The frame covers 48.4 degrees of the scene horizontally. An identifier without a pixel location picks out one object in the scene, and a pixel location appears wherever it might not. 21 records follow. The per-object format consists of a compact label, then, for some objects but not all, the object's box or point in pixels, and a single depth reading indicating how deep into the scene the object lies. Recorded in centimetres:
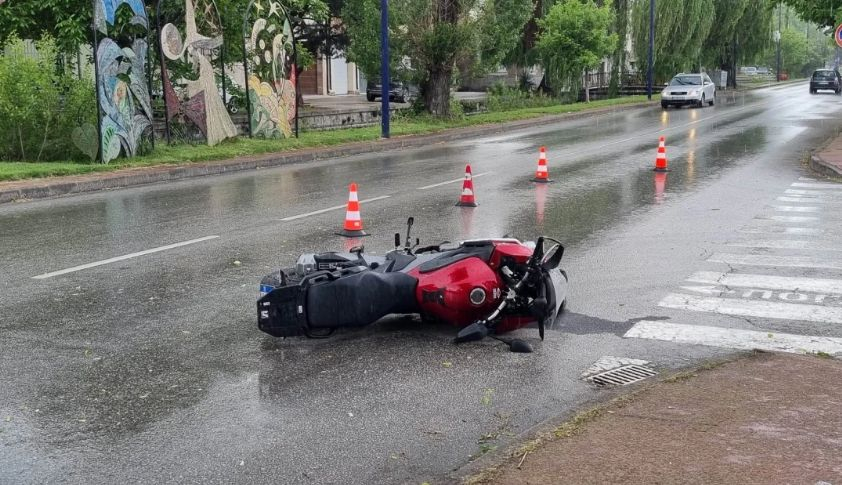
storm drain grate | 575
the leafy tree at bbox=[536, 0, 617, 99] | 4066
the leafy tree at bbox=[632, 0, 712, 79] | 5131
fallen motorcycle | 623
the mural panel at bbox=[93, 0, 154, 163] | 1742
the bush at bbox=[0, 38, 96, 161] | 1689
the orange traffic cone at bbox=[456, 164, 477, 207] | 1305
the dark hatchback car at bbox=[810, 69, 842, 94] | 6226
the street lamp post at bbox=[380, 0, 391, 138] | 2538
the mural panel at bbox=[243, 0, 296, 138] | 2250
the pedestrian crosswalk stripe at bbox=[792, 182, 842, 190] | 1559
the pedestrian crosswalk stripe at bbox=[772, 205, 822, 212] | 1291
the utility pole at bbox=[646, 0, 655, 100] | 4922
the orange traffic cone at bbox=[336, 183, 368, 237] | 1065
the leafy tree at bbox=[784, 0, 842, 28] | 2935
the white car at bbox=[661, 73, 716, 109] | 4366
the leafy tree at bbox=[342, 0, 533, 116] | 3045
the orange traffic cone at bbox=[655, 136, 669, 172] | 1772
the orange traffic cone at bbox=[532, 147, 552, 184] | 1591
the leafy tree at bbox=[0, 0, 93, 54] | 2150
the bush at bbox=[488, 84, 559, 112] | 4150
